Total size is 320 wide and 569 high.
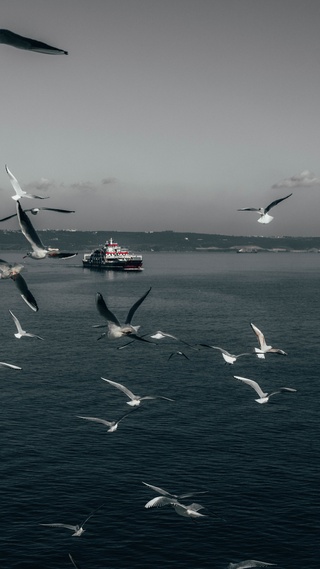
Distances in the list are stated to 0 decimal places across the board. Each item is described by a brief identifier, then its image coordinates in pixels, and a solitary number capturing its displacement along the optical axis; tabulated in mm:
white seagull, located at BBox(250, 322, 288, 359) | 25131
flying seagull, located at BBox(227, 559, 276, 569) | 24241
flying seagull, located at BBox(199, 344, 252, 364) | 27455
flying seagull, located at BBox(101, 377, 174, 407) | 24772
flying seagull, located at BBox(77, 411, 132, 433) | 33656
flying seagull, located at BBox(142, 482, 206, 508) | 21984
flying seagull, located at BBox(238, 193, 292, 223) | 16986
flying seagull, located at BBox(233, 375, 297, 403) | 26516
